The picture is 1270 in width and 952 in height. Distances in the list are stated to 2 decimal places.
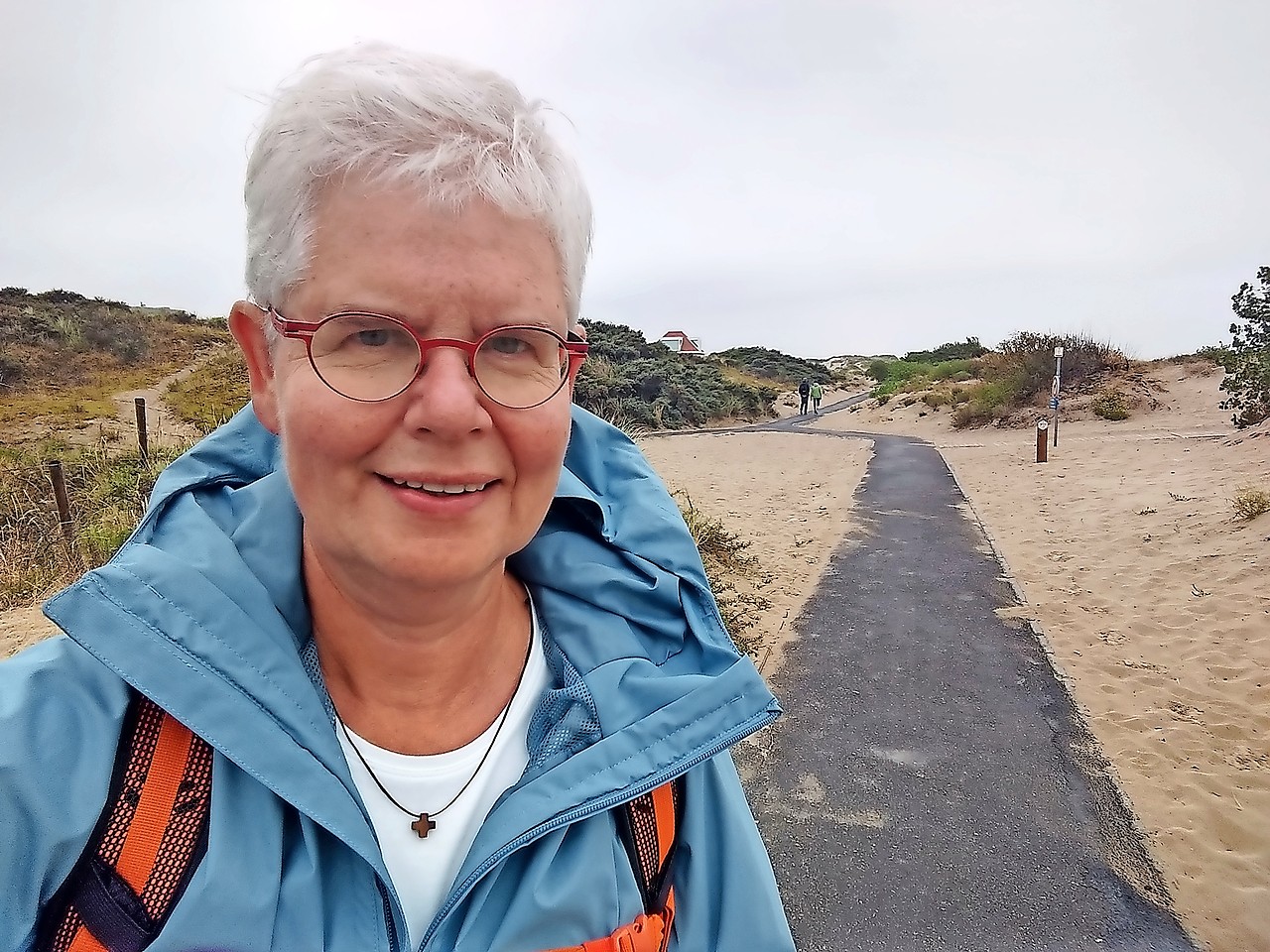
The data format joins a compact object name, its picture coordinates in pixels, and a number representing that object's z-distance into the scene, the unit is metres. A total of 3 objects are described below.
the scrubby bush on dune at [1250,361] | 10.81
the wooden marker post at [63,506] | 6.80
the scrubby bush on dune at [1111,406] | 20.44
